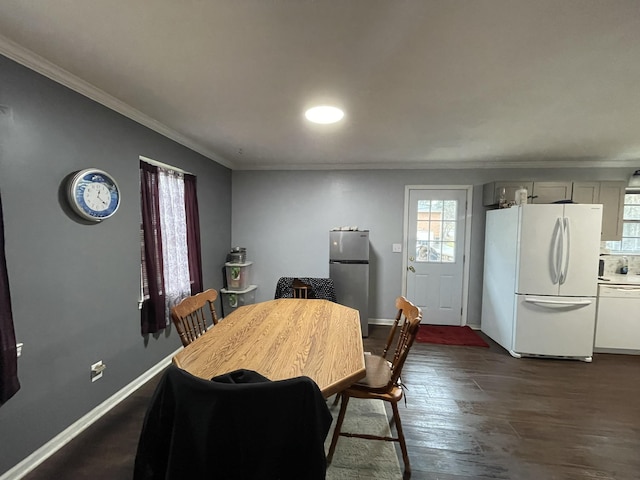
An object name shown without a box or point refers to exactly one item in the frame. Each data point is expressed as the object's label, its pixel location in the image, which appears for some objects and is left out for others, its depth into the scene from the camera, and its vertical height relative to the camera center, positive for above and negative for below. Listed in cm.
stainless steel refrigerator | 371 -61
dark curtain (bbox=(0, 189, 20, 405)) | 143 -61
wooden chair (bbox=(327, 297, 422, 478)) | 161 -97
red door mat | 350 -147
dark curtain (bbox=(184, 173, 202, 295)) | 311 -11
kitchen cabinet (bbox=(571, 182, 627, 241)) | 339 +28
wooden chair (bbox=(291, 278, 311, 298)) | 321 -75
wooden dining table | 125 -66
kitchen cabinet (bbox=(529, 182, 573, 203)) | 344 +38
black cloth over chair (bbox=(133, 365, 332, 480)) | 84 -63
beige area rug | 163 -145
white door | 400 -42
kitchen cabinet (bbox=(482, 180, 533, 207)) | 352 +42
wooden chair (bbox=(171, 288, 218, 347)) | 168 -57
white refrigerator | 298 -61
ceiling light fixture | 214 +85
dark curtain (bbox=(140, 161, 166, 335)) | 249 -27
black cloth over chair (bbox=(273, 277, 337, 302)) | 337 -79
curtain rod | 248 +56
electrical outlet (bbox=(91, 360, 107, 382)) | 201 -106
